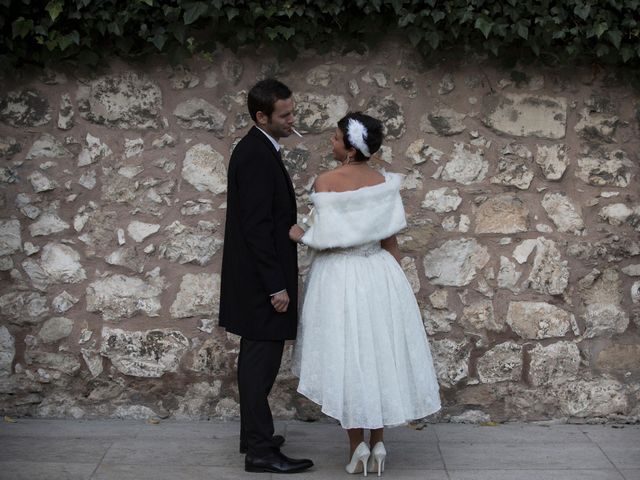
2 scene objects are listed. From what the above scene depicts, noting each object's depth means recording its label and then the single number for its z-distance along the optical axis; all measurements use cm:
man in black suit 450
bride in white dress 444
